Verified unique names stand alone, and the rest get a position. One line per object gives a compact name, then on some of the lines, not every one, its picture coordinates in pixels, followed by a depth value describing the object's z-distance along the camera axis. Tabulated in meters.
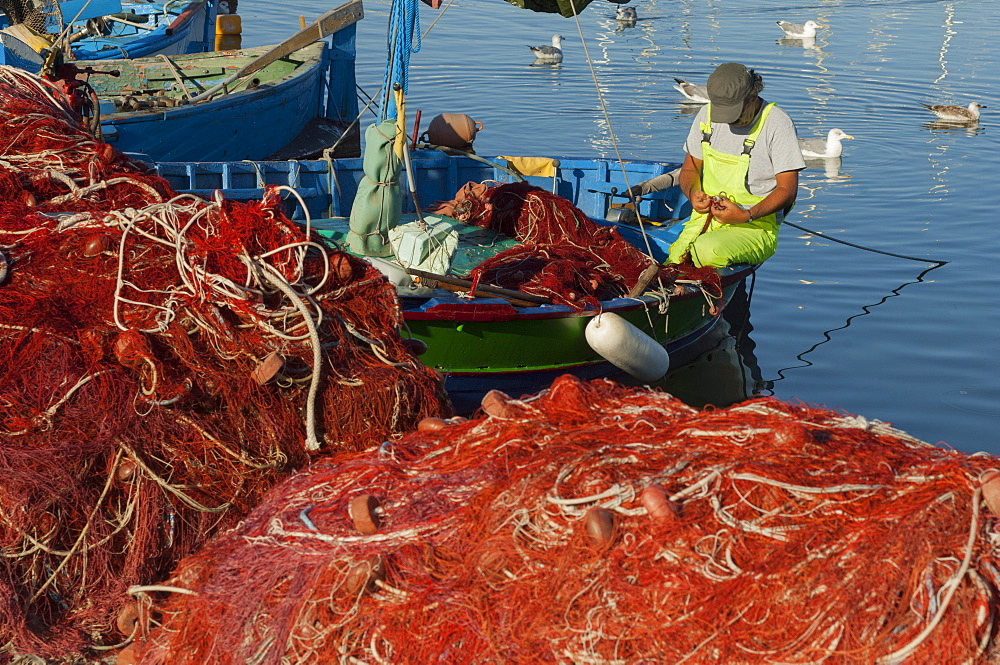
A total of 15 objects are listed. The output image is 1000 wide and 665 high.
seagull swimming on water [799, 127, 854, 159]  15.73
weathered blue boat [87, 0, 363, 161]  12.01
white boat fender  6.71
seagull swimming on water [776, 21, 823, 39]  25.57
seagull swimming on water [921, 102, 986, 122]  18.27
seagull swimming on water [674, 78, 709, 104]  19.81
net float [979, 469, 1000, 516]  2.70
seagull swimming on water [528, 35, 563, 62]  23.10
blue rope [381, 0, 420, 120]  8.55
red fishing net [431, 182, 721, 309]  7.29
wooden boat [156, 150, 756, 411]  6.84
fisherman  7.68
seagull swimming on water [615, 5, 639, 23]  28.50
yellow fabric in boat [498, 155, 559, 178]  10.58
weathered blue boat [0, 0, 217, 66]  14.90
